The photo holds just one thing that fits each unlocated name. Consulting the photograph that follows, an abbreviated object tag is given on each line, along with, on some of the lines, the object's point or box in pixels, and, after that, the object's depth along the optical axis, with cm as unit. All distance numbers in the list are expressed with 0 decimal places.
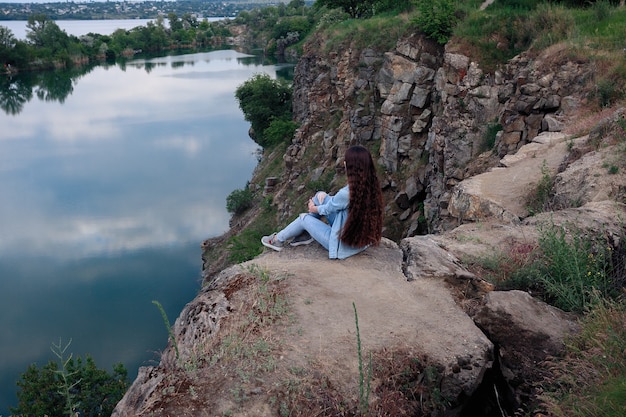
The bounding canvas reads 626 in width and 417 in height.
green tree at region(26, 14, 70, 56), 8231
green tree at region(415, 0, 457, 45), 1647
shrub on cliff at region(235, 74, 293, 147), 3712
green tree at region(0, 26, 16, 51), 7269
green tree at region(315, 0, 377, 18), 2809
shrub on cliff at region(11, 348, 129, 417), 1119
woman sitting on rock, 568
